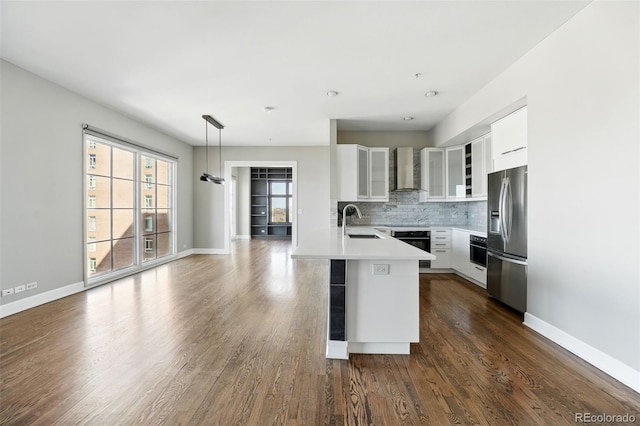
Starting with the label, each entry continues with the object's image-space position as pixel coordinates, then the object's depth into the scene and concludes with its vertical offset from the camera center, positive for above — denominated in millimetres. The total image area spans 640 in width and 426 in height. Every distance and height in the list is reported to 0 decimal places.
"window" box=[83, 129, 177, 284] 4559 +73
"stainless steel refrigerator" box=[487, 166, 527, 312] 3109 -292
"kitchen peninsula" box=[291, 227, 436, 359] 2355 -703
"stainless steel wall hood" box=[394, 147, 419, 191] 5559 +780
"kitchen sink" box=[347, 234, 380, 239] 3805 -316
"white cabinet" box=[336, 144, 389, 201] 5434 +703
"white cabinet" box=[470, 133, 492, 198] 4316 +703
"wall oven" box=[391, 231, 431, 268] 5258 -455
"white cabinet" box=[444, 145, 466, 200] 5180 +676
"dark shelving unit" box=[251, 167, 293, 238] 11867 +332
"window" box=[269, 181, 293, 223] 11922 +393
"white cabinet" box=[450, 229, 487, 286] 4355 -791
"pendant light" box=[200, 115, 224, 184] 5289 +1612
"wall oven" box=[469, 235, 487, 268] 4184 -568
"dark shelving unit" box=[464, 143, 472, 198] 4984 +721
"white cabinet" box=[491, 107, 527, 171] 3145 +792
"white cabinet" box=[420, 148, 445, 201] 5520 +700
